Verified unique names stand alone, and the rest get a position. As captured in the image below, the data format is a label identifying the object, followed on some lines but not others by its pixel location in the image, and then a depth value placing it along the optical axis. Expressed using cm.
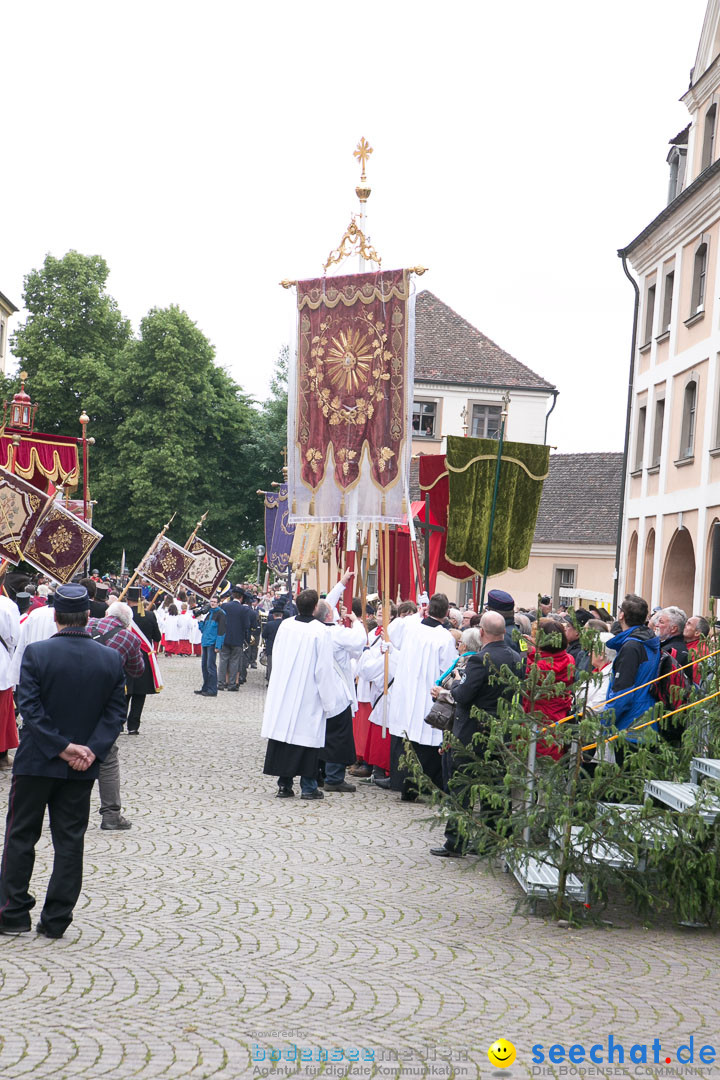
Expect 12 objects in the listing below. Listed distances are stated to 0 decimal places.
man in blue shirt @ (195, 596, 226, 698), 2248
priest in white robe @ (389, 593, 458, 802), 1134
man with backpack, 831
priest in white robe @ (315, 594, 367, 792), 1193
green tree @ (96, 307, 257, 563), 4691
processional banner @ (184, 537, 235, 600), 2133
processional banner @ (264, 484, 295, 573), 2370
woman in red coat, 739
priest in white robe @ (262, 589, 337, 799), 1155
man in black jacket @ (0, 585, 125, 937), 641
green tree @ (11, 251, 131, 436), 4850
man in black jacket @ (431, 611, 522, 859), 859
